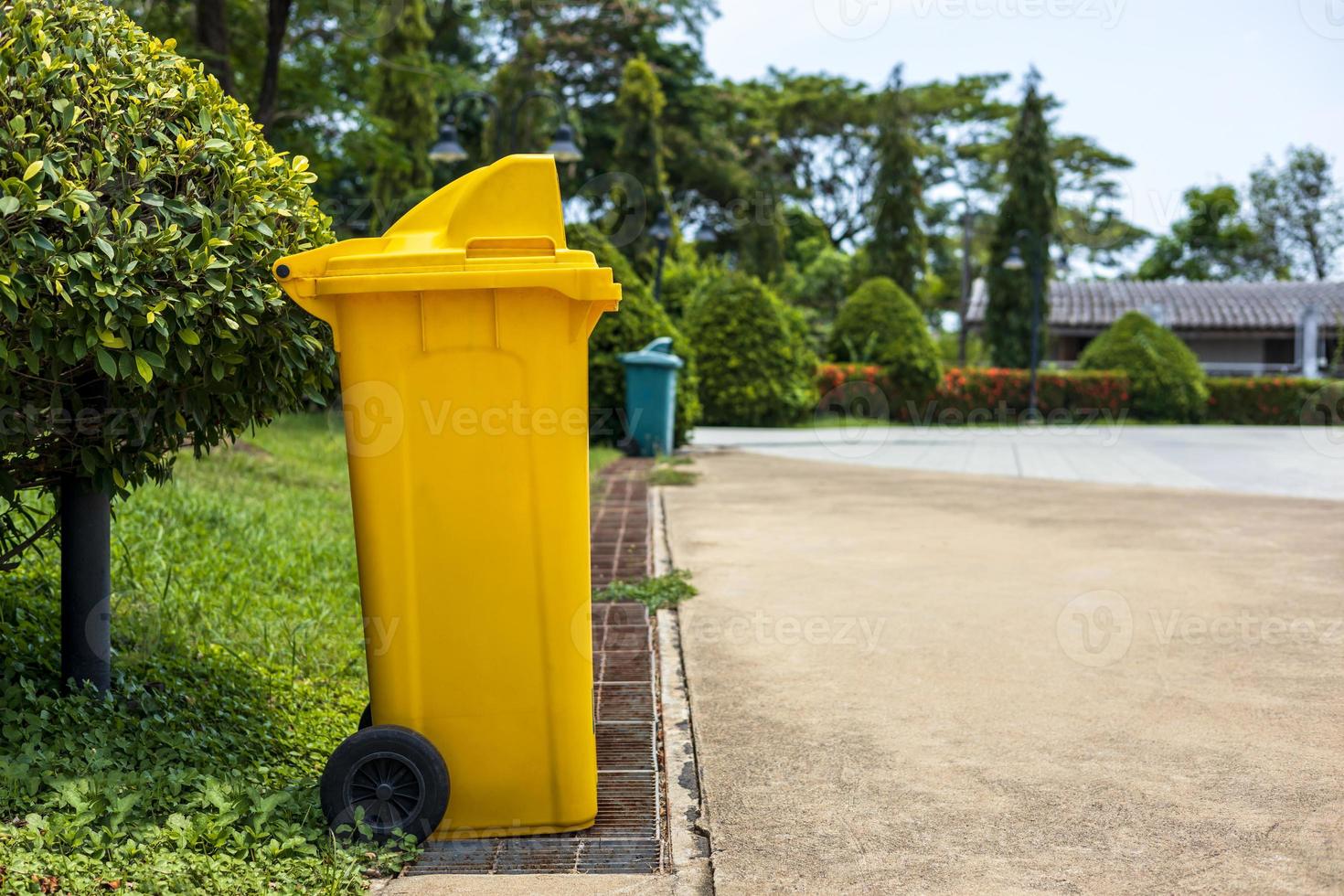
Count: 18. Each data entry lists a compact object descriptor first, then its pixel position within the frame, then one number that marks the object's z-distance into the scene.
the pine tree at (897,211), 35.44
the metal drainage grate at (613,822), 2.81
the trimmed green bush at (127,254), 2.85
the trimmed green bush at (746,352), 20.08
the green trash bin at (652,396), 12.91
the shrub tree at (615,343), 13.89
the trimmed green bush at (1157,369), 29.25
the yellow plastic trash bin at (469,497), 2.87
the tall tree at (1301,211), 49.56
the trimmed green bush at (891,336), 26.84
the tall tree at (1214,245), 50.94
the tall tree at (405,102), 22.17
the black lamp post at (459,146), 12.27
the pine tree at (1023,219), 33.75
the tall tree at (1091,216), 43.06
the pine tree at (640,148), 22.72
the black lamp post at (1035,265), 28.30
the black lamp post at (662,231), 18.58
